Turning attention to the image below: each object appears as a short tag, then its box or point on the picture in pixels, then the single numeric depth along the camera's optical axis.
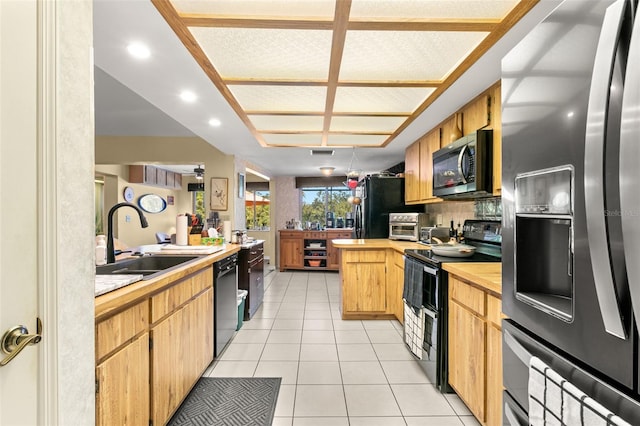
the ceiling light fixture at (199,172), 6.31
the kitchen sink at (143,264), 1.91
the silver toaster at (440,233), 3.42
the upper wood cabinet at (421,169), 3.44
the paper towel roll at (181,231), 2.97
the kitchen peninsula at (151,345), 1.20
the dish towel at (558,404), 0.69
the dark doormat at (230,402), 1.86
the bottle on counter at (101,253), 1.81
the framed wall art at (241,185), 4.97
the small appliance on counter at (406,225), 3.97
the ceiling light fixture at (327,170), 5.94
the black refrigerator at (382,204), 4.43
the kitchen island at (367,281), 3.60
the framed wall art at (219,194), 4.67
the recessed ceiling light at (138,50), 1.67
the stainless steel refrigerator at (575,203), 0.63
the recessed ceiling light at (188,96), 2.34
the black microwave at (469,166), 2.28
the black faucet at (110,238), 1.89
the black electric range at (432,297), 2.15
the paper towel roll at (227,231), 3.86
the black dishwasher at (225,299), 2.60
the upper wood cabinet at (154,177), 6.48
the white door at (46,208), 0.72
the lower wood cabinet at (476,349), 1.54
